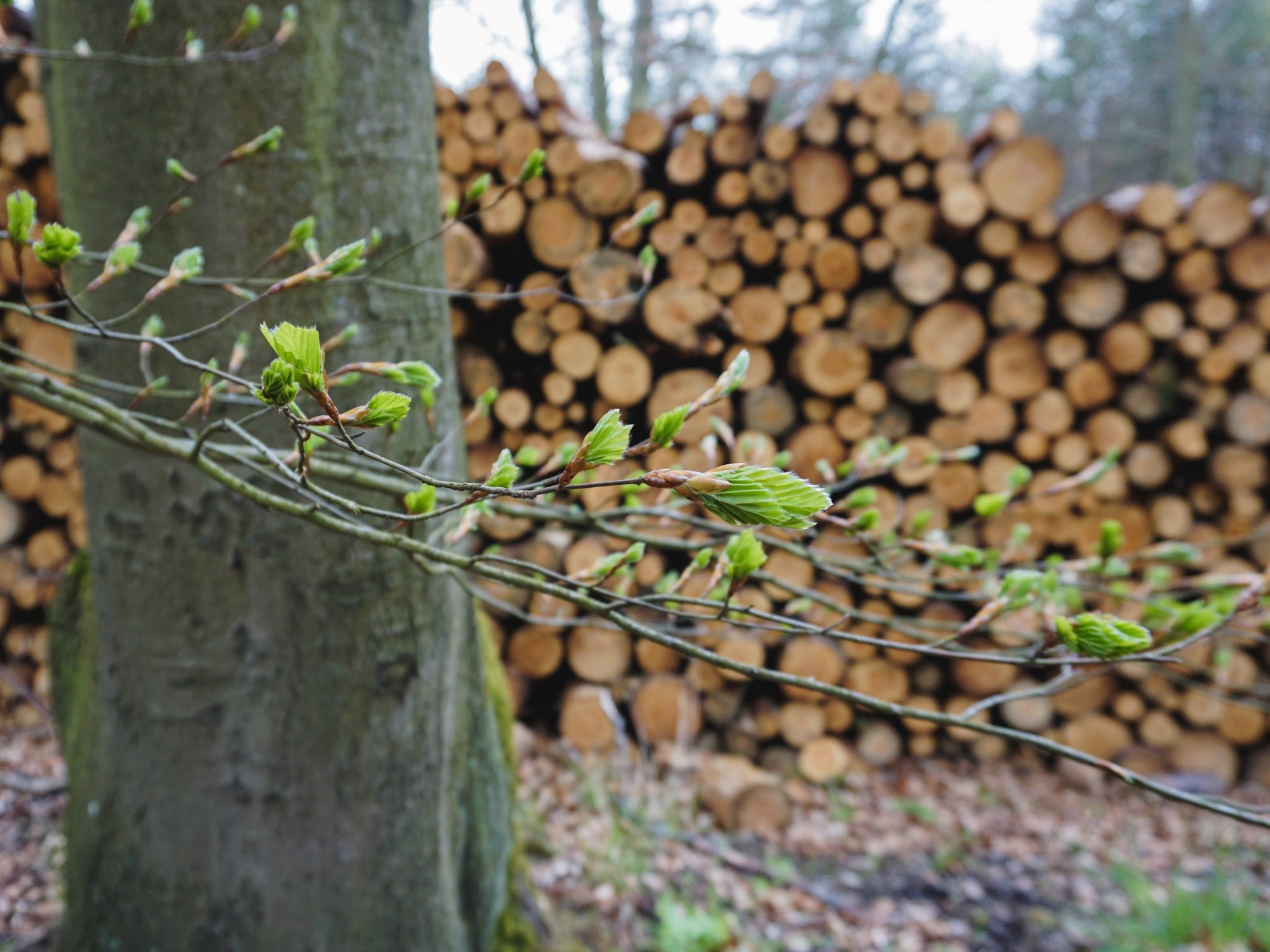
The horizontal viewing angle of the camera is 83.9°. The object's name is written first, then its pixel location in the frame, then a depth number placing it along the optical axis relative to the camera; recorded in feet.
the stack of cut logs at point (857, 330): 7.61
